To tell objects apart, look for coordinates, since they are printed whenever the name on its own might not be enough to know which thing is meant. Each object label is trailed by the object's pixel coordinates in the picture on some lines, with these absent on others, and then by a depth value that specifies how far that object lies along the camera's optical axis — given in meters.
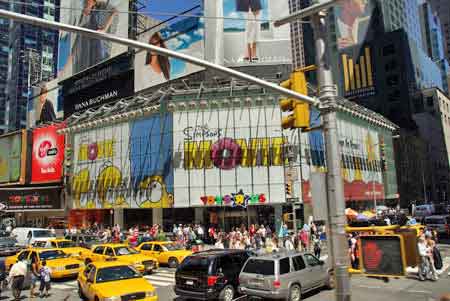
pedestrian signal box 8.77
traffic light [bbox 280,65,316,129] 8.12
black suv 13.17
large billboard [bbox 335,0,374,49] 104.16
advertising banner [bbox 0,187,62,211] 55.81
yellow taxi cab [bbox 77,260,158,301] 12.50
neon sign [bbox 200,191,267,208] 39.34
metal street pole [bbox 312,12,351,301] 7.55
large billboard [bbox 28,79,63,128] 80.81
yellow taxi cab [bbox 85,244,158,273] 19.75
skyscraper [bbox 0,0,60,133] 141.12
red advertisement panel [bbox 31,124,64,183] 56.31
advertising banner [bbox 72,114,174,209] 42.66
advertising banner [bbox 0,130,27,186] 61.81
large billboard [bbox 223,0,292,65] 52.16
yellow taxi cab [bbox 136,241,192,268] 22.30
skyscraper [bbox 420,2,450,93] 174.75
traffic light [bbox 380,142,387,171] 59.38
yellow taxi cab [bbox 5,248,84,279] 18.99
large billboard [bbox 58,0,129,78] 63.09
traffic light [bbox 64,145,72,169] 53.34
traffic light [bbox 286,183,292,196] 24.92
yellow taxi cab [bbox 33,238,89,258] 23.09
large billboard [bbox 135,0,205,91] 52.12
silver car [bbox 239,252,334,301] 12.83
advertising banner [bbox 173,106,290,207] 39.75
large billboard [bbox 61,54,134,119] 61.62
